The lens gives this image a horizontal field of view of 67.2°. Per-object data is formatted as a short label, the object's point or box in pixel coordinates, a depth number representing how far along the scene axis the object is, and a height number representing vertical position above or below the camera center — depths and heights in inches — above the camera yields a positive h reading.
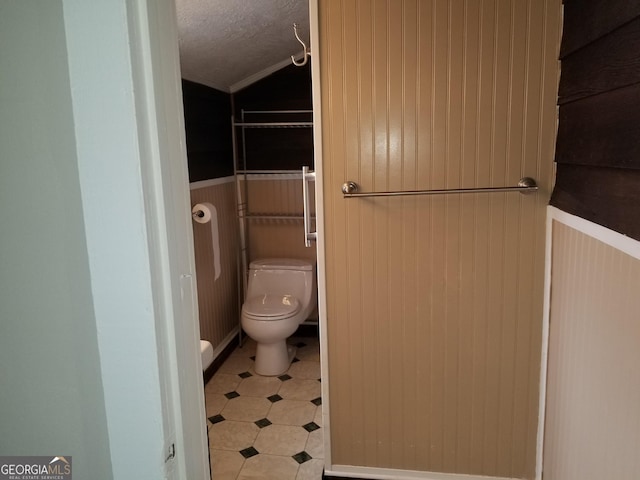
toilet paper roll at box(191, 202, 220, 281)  108.6 -11.0
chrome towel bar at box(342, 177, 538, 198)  68.7 -4.5
